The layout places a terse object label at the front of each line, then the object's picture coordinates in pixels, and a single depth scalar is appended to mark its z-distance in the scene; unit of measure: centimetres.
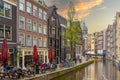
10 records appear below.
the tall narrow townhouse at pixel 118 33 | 2898
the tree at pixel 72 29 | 1821
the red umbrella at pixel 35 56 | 1042
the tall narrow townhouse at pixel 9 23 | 1121
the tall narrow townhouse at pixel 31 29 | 1340
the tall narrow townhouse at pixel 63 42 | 2186
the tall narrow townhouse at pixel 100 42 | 6038
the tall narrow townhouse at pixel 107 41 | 5084
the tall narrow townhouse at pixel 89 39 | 7451
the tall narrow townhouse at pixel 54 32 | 1870
